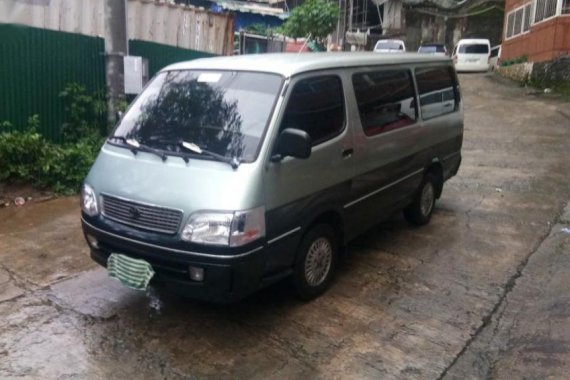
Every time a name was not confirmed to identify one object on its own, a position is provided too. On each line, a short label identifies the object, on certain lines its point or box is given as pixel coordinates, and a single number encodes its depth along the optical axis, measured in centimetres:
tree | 3025
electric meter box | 734
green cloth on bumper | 370
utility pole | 702
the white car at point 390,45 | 2855
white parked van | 2731
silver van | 355
